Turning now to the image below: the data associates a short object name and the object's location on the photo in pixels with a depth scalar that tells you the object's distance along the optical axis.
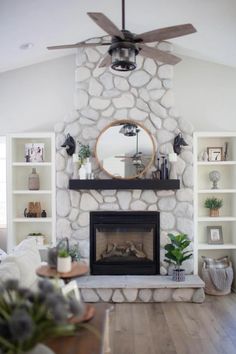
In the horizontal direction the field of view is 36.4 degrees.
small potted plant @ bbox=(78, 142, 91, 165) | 5.06
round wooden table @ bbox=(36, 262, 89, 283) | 2.24
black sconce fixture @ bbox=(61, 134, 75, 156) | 5.07
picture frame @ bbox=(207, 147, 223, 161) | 5.36
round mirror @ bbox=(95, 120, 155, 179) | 5.15
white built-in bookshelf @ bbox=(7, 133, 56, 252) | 5.37
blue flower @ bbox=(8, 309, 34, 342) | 1.21
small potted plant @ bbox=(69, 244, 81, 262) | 5.01
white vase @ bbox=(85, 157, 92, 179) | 5.08
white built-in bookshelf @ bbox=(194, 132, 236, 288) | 5.36
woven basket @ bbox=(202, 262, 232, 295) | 5.02
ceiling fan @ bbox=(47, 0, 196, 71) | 2.54
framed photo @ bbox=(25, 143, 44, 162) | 5.35
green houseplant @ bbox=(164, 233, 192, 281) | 4.80
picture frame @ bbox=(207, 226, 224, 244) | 5.36
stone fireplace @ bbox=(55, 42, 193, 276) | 5.19
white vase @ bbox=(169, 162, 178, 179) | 5.10
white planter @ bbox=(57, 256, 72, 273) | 2.29
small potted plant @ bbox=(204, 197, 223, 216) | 5.30
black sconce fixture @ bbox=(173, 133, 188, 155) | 5.05
